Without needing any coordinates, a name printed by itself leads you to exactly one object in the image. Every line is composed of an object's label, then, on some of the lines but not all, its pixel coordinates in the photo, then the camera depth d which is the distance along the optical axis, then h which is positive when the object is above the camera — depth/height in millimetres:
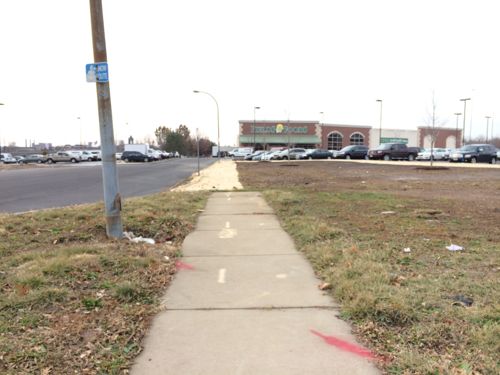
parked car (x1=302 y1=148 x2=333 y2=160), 54250 -1688
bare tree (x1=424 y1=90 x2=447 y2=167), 36019 +1573
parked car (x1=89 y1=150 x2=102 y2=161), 65062 -1557
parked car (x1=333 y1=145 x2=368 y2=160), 48250 -1250
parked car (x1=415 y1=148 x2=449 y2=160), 49156 -1736
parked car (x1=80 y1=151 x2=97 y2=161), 62281 -1595
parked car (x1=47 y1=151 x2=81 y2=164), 59281 -1617
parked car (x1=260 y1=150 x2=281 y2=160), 55281 -1776
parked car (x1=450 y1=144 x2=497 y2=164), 38062 -1339
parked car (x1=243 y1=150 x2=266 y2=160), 60975 -1930
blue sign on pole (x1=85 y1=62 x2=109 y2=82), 6363 +1120
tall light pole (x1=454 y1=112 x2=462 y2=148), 99425 +389
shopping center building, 90000 +1622
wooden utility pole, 6383 +109
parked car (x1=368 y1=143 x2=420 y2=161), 43250 -1191
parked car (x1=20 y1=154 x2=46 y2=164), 60531 -2003
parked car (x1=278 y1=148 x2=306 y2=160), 55100 -1563
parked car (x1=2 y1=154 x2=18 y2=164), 65062 -2068
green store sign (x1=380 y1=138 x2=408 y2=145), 95425 +158
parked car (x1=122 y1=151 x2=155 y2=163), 57969 -1594
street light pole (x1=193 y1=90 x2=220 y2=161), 47500 +1055
